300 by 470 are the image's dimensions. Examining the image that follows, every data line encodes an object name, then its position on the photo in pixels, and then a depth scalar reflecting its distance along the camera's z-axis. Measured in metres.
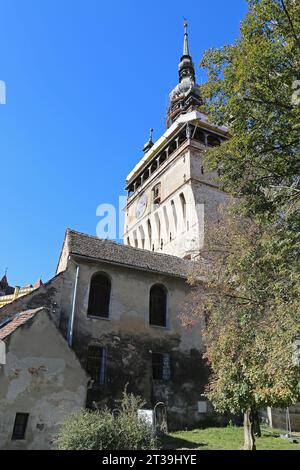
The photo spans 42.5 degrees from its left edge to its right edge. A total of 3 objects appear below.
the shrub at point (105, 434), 7.73
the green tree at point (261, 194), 11.20
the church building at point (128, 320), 17.44
